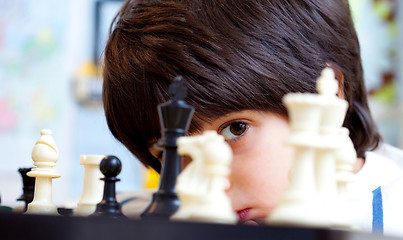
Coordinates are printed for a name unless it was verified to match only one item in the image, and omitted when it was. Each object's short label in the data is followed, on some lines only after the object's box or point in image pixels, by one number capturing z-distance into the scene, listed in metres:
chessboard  0.54
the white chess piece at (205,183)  0.57
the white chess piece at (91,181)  0.77
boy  0.86
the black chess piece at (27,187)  0.83
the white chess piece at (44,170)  0.73
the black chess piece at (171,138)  0.62
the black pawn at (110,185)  0.67
